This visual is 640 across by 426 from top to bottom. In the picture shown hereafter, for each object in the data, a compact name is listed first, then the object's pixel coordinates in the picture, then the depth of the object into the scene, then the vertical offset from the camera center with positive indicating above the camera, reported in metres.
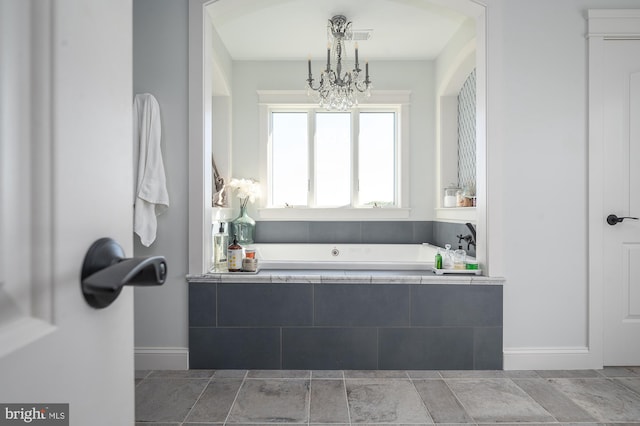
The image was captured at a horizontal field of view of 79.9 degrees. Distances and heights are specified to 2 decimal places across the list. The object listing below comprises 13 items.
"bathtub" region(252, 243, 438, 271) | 3.98 -0.41
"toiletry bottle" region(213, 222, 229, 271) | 2.60 -0.27
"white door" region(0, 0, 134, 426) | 0.26 +0.02
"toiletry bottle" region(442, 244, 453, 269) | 2.53 -0.32
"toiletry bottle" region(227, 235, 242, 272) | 2.51 -0.30
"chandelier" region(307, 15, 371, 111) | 3.10 +1.06
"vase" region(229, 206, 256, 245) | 3.69 -0.15
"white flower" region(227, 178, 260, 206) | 3.79 +0.25
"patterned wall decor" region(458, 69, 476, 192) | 3.49 +0.77
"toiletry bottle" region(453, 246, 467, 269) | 2.53 -0.31
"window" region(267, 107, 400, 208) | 4.25 +0.64
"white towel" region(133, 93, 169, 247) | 2.28 +0.27
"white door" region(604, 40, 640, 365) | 2.49 +0.06
